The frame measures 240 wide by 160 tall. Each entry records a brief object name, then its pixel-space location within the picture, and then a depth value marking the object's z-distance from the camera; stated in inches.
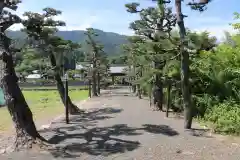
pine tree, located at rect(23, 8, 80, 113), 310.3
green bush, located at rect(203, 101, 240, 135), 257.9
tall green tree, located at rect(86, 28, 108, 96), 888.7
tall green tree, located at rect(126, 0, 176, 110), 423.7
